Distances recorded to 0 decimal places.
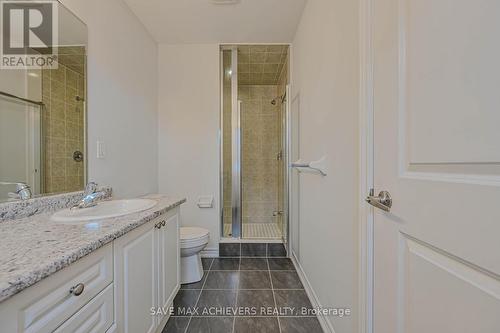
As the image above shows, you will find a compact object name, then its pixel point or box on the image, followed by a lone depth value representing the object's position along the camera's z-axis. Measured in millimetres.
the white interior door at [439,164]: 430
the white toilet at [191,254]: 1920
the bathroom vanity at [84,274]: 545
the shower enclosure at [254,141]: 2639
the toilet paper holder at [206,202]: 2500
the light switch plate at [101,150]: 1561
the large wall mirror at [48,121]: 1038
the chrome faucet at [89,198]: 1228
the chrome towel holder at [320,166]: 1386
